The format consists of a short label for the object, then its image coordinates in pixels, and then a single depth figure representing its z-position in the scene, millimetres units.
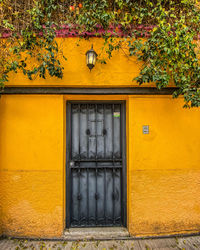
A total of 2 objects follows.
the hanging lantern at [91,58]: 2934
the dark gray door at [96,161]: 3445
